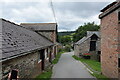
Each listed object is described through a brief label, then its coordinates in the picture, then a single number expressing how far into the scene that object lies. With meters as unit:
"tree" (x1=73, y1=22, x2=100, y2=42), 41.45
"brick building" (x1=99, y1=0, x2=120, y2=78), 7.08
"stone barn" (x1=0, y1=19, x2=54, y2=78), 4.08
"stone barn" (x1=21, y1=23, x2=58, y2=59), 20.22
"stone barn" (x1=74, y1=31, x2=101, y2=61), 21.84
